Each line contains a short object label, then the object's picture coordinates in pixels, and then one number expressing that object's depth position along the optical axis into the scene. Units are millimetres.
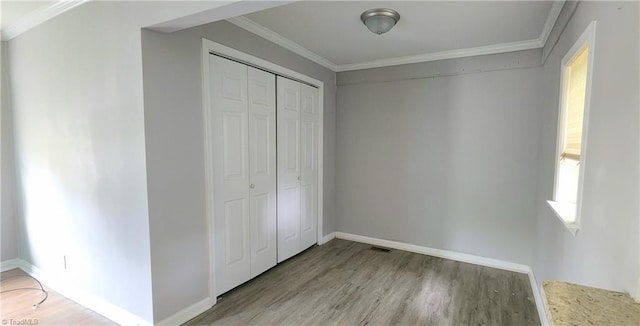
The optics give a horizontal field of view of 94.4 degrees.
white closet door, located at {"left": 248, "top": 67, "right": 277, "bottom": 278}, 2836
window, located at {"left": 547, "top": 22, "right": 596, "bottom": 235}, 1465
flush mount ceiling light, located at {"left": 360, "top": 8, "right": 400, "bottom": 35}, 2283
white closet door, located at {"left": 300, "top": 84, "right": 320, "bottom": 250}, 3555
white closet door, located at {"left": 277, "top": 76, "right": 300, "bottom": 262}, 3205
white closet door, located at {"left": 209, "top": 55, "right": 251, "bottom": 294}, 2457
